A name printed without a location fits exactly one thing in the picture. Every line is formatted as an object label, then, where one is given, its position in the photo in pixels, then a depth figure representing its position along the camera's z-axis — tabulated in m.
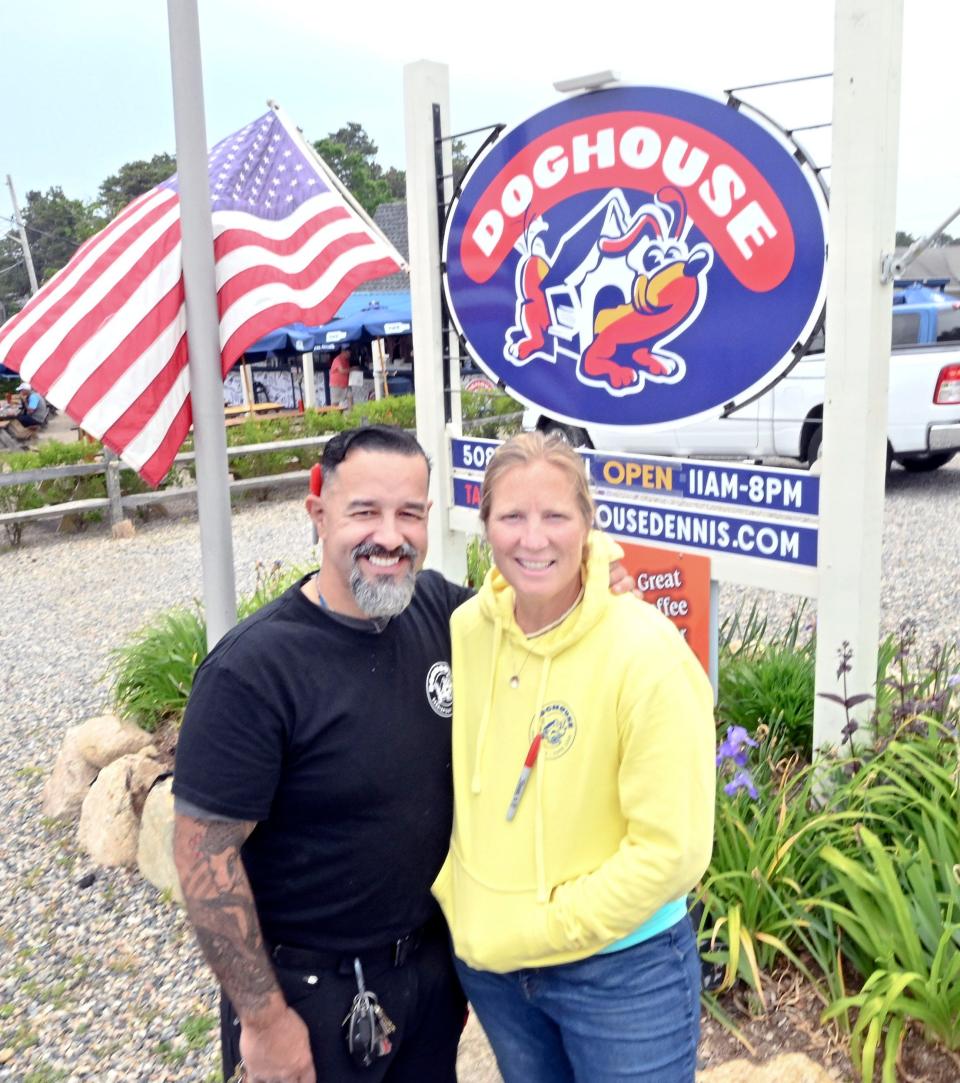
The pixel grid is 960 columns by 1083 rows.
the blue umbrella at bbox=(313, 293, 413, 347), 18.88
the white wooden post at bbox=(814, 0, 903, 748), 3.04
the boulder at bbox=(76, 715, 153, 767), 4.84
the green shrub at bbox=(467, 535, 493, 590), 5.70
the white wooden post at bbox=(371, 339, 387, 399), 21.05
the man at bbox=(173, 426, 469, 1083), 1.82
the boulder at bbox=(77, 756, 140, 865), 4.34
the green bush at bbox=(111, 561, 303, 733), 5.18
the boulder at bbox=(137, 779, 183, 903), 4.07
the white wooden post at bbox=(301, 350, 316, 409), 20.23
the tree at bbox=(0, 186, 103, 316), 68.06
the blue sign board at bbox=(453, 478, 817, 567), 3.42
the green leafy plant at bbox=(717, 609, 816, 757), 3.97
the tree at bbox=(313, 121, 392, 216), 54.74
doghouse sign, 3.40
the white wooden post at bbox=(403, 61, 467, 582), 4.43
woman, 1.73
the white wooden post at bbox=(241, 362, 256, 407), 19.89
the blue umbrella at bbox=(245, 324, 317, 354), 18.61
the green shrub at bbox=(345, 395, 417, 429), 14.76
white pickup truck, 10.48
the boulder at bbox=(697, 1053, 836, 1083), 2.50
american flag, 3.83
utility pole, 40.90
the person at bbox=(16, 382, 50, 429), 24.53
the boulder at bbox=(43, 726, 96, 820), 4.80
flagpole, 3.68
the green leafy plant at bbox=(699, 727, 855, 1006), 2.80
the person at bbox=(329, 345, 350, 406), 21.34
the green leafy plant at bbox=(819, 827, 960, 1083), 2.46
